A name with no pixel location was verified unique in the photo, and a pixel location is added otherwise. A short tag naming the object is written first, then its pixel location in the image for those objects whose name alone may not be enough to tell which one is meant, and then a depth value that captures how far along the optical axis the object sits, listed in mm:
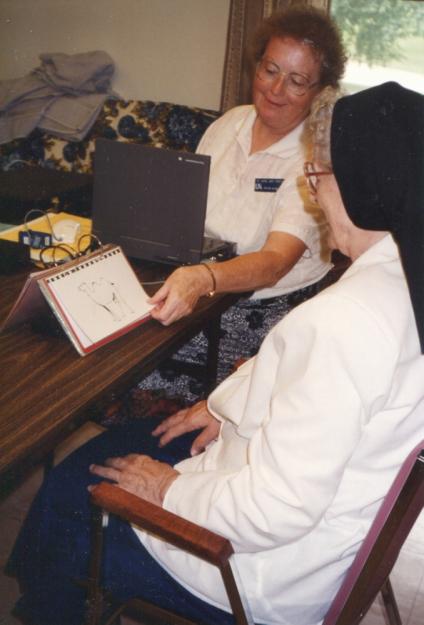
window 2779
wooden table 998
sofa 3068
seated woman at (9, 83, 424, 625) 864
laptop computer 1487
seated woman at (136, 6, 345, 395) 1827
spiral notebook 1235
